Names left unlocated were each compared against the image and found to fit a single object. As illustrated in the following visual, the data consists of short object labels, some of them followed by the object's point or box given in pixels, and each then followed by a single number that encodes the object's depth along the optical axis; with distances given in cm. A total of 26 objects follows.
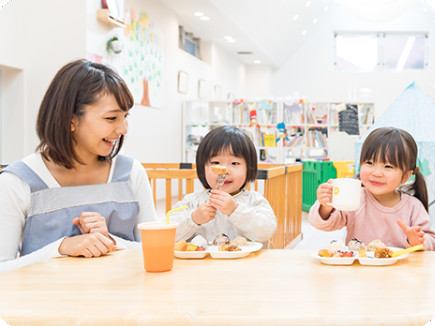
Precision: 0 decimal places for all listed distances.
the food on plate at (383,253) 115
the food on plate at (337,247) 119
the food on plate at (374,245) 123
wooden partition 290
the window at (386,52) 1227
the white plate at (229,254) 119
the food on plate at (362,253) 114
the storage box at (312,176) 630
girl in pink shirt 159
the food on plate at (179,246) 121
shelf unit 787
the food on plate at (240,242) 131
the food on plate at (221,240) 132
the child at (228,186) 148
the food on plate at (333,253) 115
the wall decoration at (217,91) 972
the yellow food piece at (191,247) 121
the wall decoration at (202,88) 885
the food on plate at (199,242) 128
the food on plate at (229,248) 123
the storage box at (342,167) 630
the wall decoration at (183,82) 786
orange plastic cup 104
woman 133
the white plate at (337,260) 112
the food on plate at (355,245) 126
